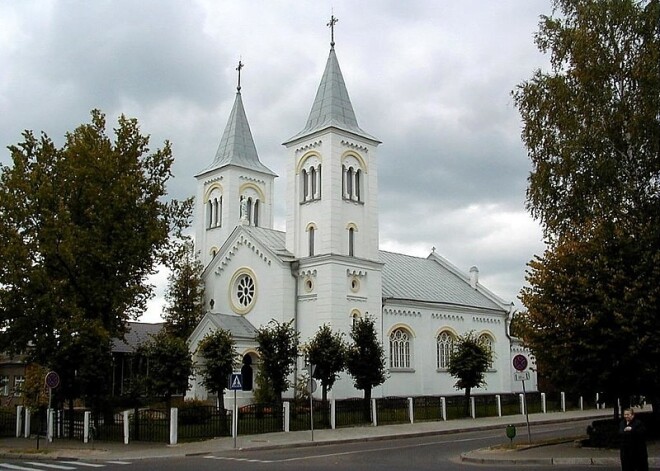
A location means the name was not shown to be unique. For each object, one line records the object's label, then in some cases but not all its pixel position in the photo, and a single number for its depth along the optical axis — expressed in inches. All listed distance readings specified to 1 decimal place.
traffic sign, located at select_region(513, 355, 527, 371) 911.7
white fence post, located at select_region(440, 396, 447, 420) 1440.7
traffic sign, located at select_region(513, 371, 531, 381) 918.4
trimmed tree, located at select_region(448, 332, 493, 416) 1556.3
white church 1641.2
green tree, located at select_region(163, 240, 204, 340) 1904.5
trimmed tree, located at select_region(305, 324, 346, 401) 1299.2
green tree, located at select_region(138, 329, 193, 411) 1208.2
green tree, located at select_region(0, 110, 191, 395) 1161.4
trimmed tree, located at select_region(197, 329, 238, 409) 1278.3
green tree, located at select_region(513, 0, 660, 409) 805.9
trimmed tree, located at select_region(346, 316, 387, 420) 1350.9
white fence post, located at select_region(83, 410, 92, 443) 1103.0
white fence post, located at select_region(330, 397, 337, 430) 1252.5
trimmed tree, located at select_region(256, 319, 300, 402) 1300.4
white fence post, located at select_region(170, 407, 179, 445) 1040.2
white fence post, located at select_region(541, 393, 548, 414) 1691.7
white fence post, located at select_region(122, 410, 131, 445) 1061.1
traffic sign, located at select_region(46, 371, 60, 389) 995.3
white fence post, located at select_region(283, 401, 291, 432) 1189.1
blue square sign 1015.8
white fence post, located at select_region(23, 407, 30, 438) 1246.9
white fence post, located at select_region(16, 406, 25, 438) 1259.8
